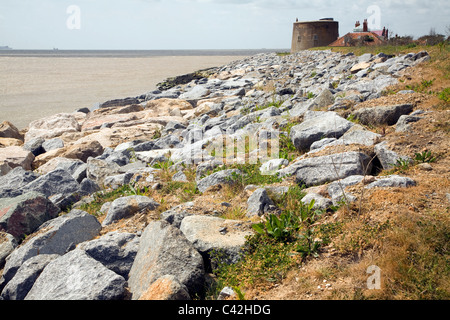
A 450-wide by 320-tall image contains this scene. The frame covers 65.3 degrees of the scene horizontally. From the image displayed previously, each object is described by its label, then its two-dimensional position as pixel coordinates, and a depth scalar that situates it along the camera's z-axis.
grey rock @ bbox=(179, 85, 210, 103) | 16.43
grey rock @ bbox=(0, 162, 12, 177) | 7.61
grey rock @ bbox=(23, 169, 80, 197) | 6.09
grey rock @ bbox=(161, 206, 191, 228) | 4.38
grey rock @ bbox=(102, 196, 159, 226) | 4.79
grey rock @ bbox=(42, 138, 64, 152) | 9.64
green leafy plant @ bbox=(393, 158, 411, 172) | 4.50
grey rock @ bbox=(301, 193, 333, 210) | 3.93
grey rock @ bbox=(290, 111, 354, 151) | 6.05
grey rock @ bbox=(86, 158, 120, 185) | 6.62
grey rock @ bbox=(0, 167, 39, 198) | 6.11
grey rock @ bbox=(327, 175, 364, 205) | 3.89
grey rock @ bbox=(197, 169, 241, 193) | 5.34
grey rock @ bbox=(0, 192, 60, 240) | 4.86
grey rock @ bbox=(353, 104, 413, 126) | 6.29
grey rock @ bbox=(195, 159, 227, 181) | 5.94
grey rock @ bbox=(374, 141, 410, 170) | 4.68
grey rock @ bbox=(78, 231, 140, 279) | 3.71
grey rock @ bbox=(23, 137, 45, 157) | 9.75
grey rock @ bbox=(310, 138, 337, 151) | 5.69
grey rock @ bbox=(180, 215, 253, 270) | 3.59
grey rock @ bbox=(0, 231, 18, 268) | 4.44
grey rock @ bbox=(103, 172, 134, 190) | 6.24
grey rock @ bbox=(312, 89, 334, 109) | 7.88
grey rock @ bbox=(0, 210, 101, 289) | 4.04
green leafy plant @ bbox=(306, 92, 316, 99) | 9.56
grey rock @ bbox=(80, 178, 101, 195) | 6.16
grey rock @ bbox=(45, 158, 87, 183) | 7.02
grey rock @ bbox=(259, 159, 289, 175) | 5.50
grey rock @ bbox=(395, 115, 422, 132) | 5.59
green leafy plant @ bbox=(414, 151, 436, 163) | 4.56
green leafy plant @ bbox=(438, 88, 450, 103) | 6.18
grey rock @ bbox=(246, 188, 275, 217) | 4.25
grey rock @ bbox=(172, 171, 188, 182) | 5.96
